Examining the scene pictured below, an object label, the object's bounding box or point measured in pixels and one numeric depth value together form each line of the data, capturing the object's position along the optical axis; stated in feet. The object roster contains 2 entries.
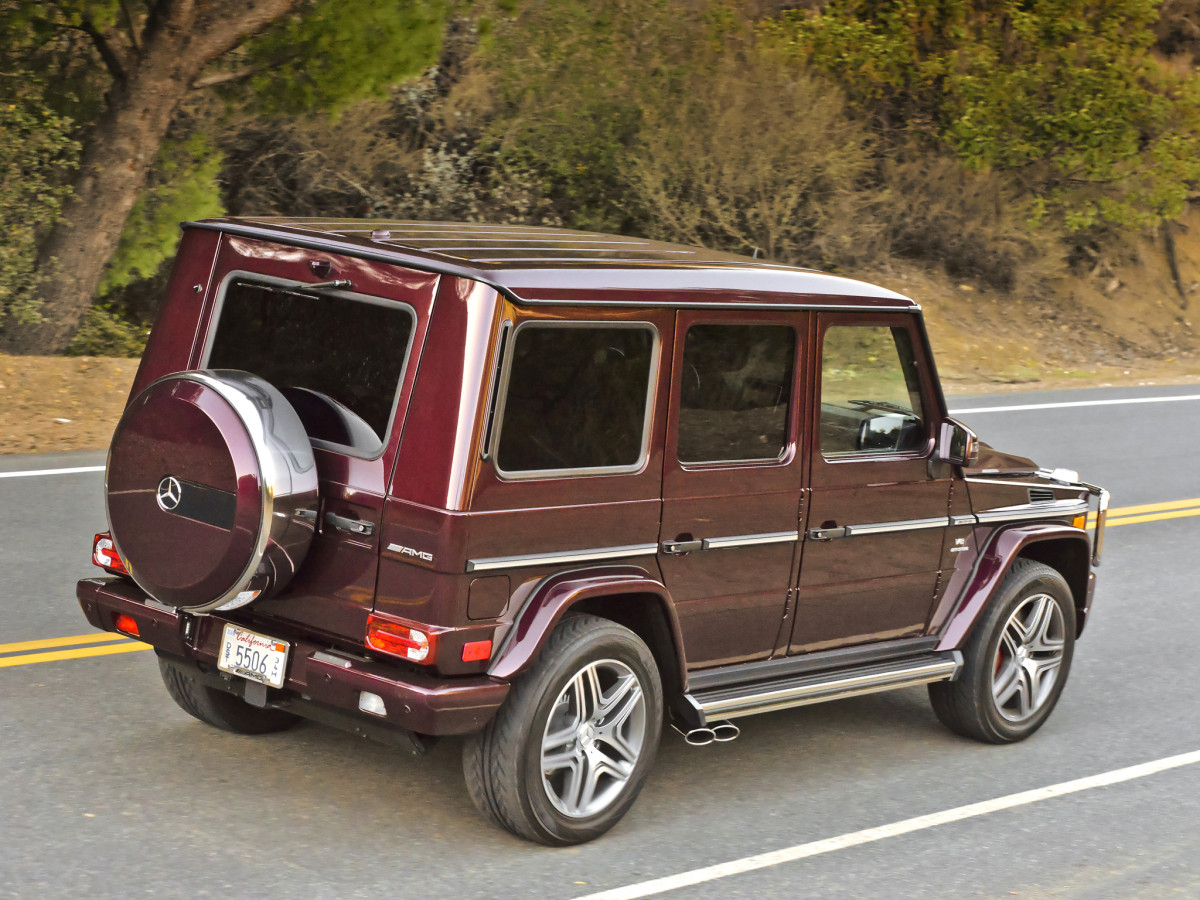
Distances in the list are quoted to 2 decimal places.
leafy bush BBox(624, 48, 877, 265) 66.90
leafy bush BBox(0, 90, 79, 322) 48.49
